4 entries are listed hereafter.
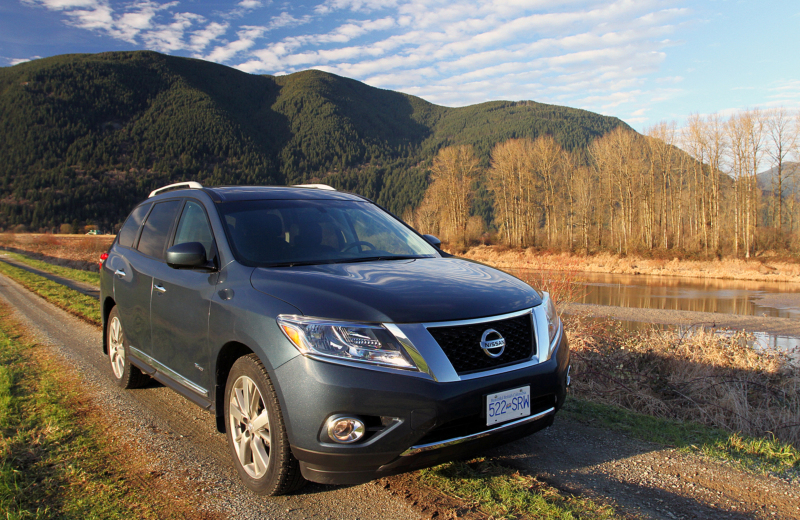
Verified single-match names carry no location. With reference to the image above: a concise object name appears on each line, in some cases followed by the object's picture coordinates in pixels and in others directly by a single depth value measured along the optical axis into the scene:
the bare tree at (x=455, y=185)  69.31
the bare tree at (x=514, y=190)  65.25
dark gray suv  2.53
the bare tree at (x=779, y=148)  50.41
